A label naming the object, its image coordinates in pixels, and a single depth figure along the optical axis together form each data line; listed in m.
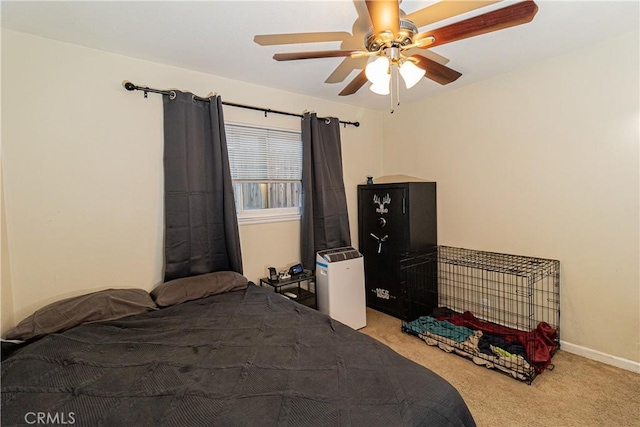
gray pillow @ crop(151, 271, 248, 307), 2.26
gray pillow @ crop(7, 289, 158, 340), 1.74
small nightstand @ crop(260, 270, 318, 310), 2.93
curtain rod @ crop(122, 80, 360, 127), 2.34
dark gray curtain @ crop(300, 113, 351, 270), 3.29
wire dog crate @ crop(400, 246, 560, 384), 2.50
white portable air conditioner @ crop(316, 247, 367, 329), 3.03
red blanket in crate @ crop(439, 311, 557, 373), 2.36
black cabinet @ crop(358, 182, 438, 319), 3.32
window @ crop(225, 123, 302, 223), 2.99
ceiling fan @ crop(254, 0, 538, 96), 1.30
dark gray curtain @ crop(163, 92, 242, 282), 2.51
